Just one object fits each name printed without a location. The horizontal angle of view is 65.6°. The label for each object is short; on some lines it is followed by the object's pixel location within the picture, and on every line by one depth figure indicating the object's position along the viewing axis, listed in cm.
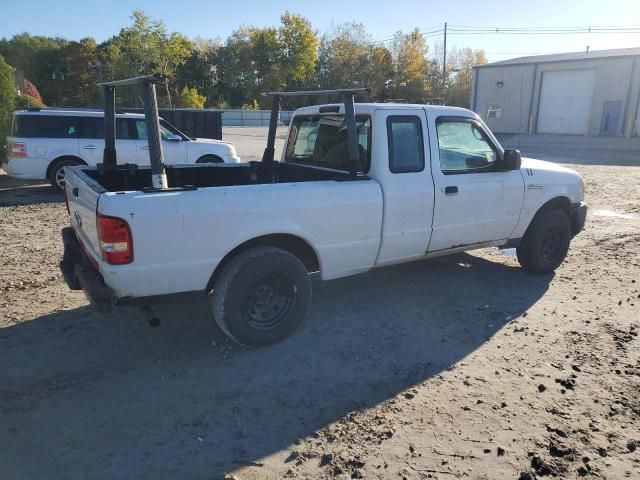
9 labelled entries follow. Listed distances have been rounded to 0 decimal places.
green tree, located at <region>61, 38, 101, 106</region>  4781
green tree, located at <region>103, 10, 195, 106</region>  3916
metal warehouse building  3152
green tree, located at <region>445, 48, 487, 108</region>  6400
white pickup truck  348
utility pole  5403
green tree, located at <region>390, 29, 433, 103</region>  6500
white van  1016
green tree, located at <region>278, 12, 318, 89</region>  6525
